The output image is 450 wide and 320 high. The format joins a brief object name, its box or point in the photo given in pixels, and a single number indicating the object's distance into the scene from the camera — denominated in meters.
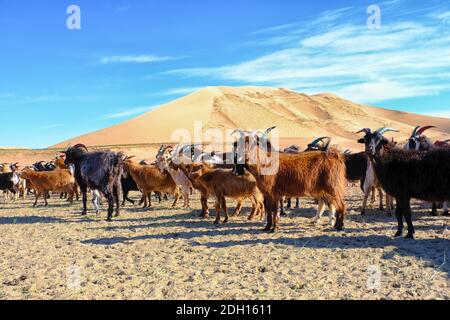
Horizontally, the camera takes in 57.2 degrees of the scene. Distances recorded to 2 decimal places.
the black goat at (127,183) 16.45
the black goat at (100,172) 12.60
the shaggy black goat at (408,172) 8.09
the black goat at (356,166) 13.54
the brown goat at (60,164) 21.23
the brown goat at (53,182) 16.89
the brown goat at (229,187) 10.98
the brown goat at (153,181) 14.77
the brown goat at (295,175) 9.20
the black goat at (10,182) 20.59
